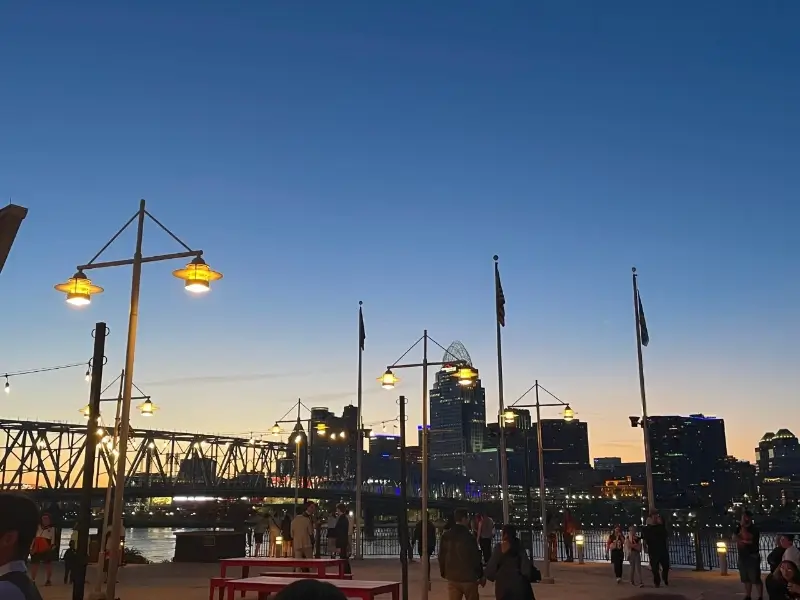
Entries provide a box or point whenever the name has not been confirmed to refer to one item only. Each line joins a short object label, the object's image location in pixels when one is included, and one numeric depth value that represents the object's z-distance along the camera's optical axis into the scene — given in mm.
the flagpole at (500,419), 28172
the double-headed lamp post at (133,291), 13398
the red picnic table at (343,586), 12812
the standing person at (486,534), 26016
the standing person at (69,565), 23553
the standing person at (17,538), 3529
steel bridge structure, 113875
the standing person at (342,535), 24641
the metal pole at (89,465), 14109
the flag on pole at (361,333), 38012
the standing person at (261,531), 43094
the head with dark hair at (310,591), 2525
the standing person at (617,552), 24203
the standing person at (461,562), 13547
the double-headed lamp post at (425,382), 17672
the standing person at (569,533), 33875
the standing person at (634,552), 23320
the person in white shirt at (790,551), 12867
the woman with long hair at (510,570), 11297
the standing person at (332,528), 25709
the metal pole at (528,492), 27875
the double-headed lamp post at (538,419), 31273
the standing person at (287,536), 30802
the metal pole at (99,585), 14156
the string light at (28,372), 30148
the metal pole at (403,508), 16953
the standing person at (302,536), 22953
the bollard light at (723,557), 26359
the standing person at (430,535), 32406
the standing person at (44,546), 21500
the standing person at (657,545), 23031
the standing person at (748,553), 17406
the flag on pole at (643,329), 30922
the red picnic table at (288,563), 17438
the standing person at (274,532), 31481
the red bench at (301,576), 15824
